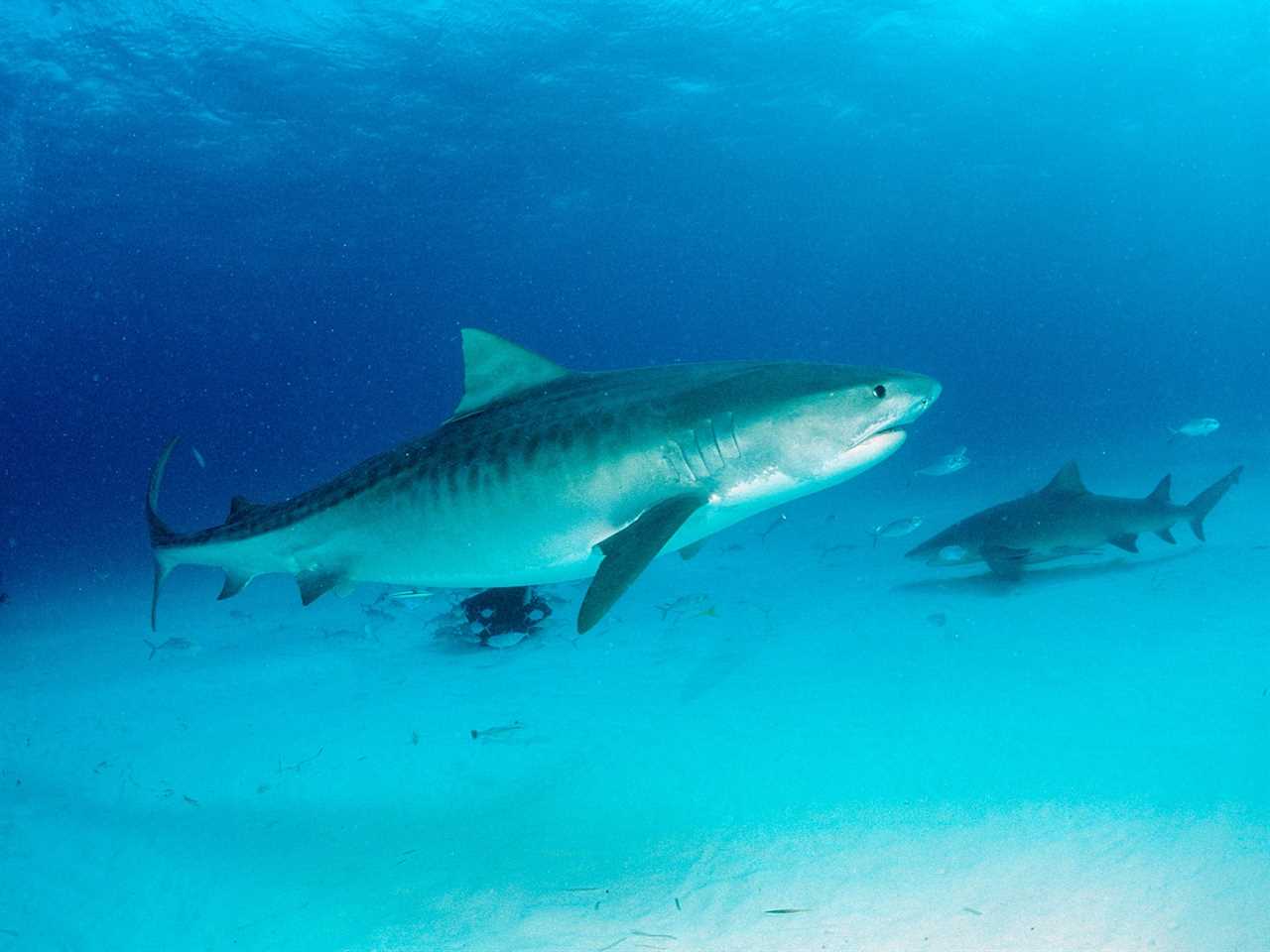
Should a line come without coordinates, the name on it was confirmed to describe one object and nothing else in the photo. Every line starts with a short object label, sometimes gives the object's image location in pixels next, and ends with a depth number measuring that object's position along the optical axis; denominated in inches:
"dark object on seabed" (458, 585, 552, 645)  364.2
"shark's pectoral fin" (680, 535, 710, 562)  166.7
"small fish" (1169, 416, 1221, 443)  547.5
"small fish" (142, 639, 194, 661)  403.9
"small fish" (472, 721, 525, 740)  222.1
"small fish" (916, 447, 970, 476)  476.0
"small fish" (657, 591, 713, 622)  354.0
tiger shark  135.3
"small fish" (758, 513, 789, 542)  625.7
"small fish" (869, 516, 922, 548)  421.4
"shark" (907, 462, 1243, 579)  352.8
